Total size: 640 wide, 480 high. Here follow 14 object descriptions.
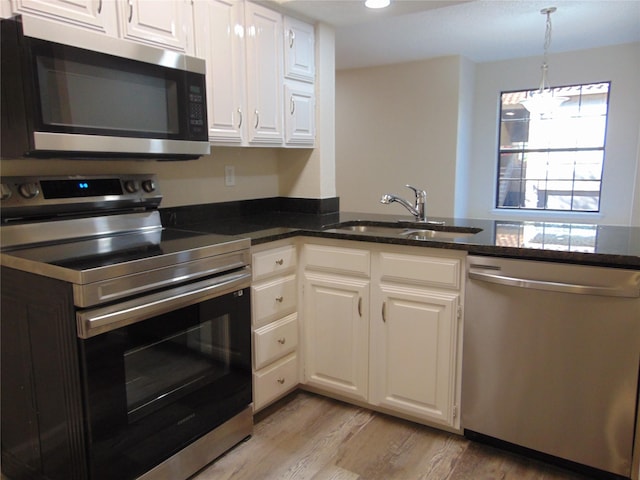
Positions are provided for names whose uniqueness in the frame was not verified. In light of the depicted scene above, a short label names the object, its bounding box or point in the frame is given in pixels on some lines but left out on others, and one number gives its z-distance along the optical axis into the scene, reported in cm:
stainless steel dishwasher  166
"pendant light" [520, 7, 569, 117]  360
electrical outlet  270
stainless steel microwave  145
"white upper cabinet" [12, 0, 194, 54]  155
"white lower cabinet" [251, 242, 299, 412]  213
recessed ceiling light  237
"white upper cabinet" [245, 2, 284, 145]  237
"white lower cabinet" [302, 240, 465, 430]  200
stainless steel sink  247
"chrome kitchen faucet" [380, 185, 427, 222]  266
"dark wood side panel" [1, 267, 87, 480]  140
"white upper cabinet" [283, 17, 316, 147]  261
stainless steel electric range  141
